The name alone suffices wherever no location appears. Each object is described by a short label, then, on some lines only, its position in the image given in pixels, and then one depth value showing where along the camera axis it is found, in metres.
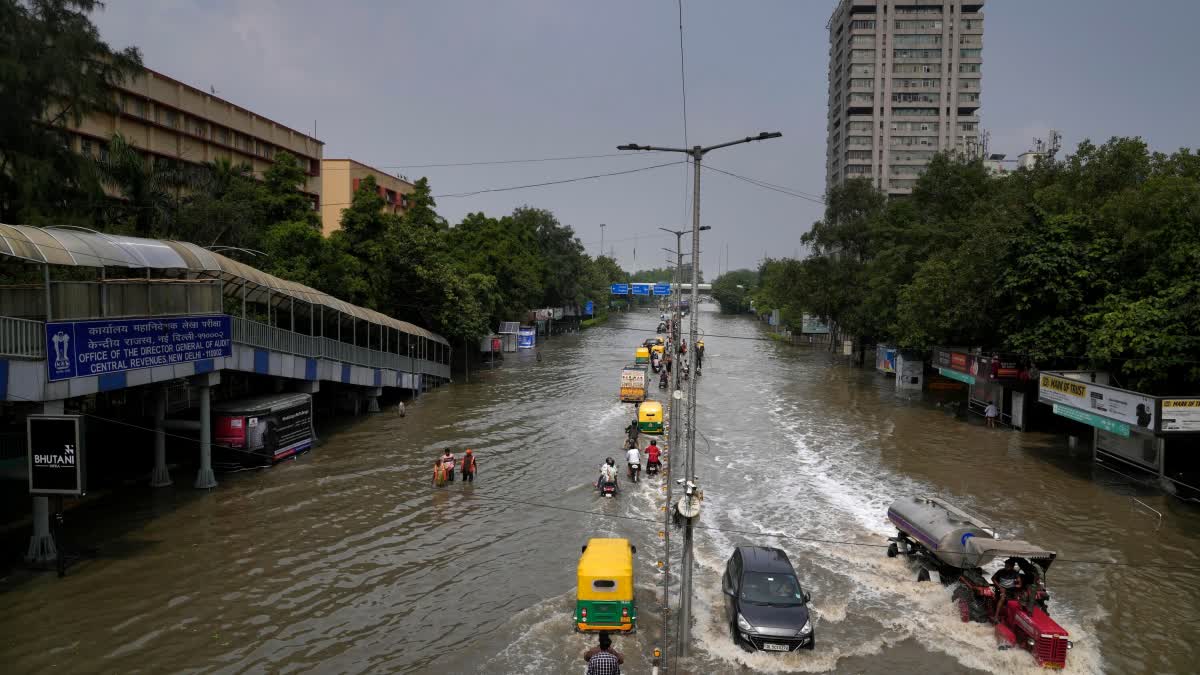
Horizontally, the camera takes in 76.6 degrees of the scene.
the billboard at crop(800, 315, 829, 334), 88.40
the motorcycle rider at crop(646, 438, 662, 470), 26.05
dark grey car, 13.15
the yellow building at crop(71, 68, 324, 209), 49.18
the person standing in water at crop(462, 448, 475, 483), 24.80
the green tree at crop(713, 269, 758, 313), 173.75
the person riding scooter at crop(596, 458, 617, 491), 23.31
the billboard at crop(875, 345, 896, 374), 55.34
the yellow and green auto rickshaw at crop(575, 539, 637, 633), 13.67
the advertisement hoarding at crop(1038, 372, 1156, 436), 23.02
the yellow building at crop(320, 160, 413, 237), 75.81
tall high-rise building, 110.38
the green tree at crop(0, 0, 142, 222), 27.00
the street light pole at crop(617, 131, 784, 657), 12.33
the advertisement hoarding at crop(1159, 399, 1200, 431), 22.22
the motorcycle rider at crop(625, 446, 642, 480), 25.06
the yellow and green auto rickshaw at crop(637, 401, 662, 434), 31.75
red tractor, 12.91
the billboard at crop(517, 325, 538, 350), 72.81
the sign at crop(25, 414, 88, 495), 15.48
